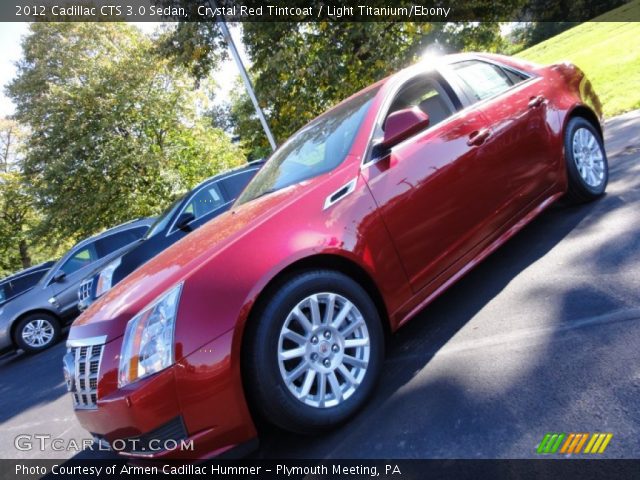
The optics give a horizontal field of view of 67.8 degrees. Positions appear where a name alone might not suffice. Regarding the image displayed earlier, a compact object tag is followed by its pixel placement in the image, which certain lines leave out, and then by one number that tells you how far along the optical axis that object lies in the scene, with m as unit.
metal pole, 9.64
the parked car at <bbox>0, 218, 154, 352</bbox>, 9.51
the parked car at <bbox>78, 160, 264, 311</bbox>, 6.79
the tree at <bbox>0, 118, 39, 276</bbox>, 25.86
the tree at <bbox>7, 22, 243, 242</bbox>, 18.53
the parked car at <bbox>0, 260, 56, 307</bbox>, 11.48
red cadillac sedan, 2.17
